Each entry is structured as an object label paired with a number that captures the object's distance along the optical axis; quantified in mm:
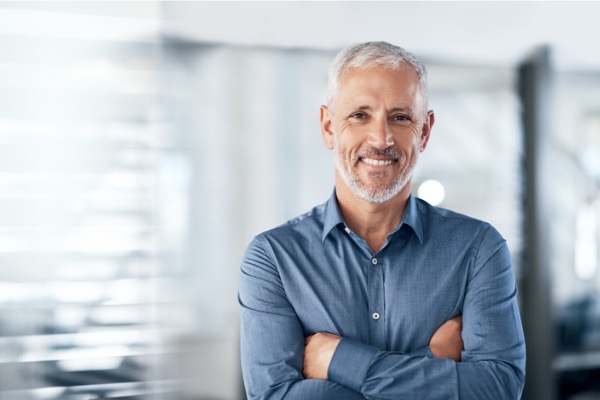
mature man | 1361
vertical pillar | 3730
